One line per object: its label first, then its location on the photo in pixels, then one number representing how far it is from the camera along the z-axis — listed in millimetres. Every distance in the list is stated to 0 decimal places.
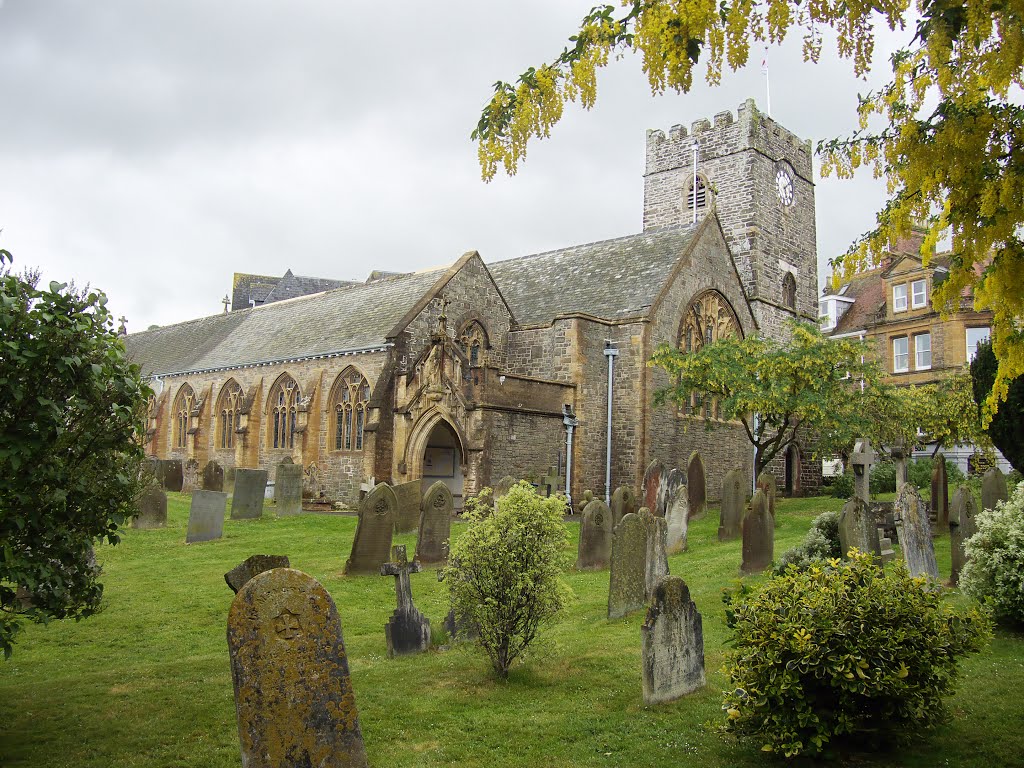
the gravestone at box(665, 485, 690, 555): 15555
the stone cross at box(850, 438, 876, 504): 14328
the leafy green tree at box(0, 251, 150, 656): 5480
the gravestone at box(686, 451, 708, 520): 20141
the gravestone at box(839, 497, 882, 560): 10422
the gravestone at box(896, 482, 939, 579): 10477
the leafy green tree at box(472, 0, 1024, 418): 4879
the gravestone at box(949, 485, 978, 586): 10914
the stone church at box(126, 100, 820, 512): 23062
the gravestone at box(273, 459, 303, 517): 20930
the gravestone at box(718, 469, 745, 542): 16406
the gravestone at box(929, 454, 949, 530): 15820
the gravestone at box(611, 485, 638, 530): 16875
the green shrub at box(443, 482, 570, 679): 7871
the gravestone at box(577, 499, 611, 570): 14305
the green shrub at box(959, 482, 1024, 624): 8703
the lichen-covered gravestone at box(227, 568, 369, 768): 4875
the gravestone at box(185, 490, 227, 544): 16703
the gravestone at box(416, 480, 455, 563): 14406
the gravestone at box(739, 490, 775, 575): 12625
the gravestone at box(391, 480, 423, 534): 17984
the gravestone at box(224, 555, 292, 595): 6477
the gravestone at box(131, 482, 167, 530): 18189
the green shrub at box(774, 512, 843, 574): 10875
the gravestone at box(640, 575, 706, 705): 7000
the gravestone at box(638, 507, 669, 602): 10766
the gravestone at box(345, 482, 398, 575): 13430
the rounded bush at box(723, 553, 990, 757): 5656
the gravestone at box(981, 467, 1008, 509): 13312
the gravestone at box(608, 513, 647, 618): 10547
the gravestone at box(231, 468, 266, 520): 20188
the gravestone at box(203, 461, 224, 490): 24281
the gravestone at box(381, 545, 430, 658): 8930
